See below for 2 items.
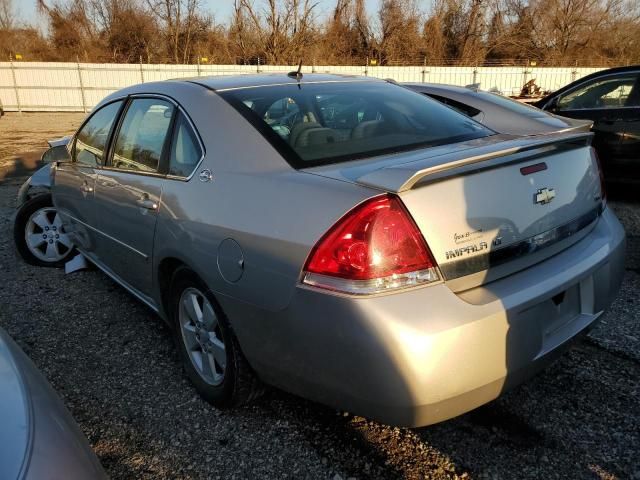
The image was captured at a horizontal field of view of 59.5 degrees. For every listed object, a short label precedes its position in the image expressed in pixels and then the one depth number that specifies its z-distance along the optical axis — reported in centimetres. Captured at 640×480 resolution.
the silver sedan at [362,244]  187
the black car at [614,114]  608
